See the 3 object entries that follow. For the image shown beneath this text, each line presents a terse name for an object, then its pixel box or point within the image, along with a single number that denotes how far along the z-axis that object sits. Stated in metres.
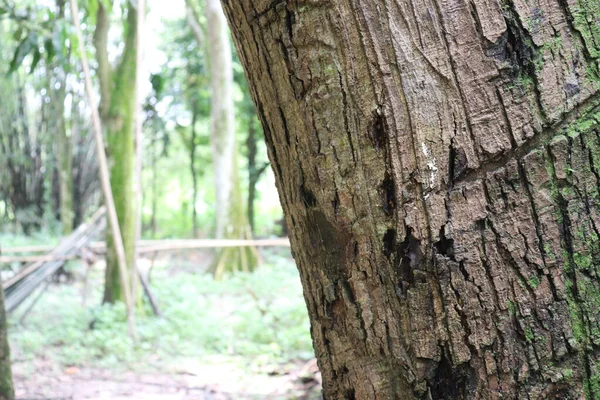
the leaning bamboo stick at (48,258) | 5.41
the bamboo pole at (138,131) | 4.70
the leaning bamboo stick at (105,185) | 4.18
